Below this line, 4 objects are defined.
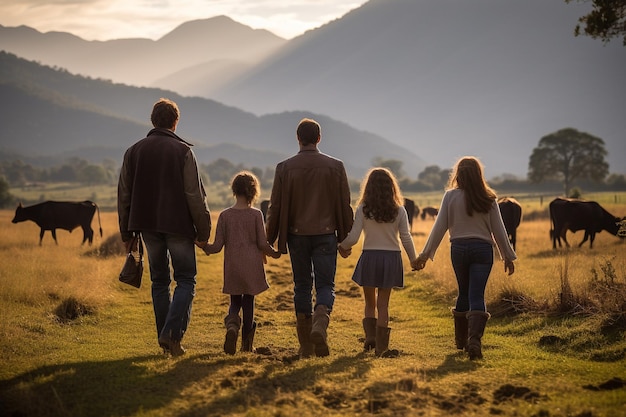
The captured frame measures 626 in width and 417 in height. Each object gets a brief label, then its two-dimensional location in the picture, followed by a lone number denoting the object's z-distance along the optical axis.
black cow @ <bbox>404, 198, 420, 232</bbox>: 30.92
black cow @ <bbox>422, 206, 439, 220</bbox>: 47.02
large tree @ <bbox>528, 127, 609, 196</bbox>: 79.31
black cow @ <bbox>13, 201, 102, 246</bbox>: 23.42
